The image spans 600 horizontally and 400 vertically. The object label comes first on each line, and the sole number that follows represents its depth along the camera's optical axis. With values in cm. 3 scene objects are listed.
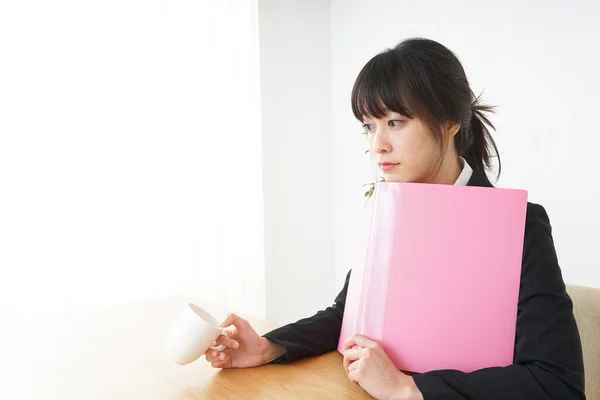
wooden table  78
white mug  81
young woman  71
